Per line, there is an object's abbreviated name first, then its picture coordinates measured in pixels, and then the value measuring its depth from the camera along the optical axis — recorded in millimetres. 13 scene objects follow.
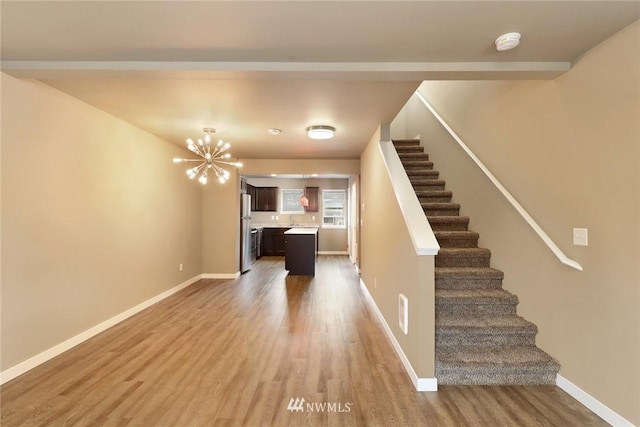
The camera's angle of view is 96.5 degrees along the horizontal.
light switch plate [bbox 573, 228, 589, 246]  2035
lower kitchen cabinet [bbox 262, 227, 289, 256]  9062
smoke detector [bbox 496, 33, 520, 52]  1746
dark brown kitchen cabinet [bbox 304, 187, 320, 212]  9297
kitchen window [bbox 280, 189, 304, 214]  9531
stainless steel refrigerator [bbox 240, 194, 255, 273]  6231
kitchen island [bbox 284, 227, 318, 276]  6172
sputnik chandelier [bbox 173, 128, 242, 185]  3518
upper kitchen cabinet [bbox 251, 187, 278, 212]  9430
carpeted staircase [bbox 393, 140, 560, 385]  2271
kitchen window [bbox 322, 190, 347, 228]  9422
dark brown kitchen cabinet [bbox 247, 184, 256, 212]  8892
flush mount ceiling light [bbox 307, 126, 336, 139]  3719
